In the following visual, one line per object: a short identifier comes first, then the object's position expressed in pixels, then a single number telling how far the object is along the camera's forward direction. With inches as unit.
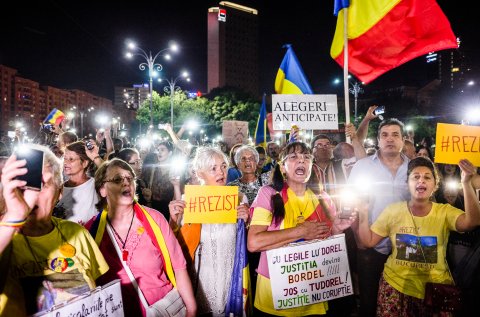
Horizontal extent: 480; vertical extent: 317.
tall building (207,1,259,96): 5078.7
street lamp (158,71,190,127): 1011.1
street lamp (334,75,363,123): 1094.5
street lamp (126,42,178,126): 721.6
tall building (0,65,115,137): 5226.4
